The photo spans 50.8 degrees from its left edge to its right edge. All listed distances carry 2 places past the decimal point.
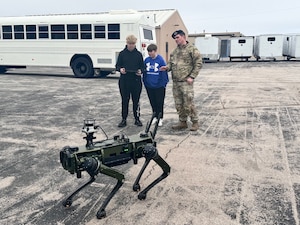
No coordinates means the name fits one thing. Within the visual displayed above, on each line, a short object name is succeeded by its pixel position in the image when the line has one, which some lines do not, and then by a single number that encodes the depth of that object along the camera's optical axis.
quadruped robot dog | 2.97
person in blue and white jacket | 6.50
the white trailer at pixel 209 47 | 31.66
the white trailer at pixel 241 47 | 32.75
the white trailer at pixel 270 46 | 31.39
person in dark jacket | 6.68
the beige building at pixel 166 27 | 30.35
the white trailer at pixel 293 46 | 30.47
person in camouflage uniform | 6.13
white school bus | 15.29
